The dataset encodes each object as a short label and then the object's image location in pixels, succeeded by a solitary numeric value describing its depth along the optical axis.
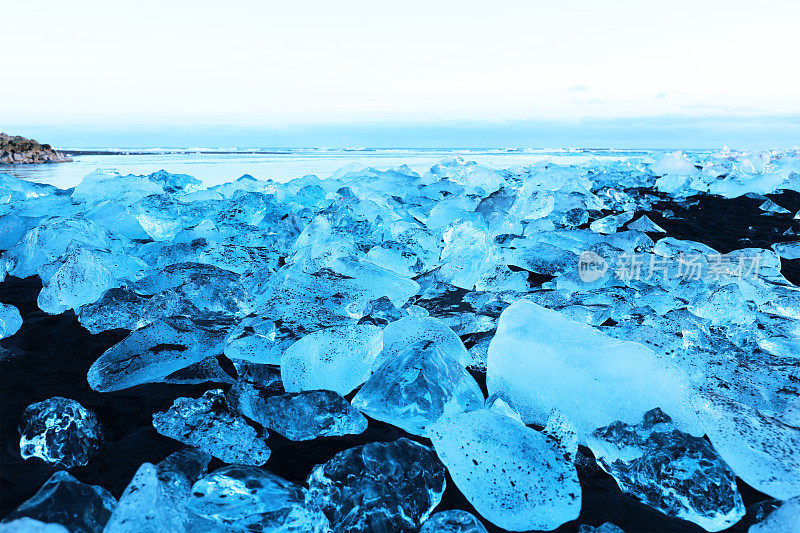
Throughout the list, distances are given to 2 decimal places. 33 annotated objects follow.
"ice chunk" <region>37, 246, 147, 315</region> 1.74
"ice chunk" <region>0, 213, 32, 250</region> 2.55
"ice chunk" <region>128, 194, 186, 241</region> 2.80
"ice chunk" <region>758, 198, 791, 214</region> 3.87
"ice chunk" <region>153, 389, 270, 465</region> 1.01
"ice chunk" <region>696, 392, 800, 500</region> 0.94
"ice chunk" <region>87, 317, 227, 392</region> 1.24
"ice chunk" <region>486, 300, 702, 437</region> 1.11
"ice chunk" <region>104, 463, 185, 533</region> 0.71
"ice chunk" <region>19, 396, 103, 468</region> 0.95
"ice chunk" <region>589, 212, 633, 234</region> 3.37
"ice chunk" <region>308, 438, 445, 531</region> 0.83
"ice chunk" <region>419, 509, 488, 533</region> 0.79
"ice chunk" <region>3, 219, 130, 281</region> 2.18
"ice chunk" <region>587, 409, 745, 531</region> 0.88
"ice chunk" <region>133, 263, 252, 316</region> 1.77
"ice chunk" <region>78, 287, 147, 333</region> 1.60
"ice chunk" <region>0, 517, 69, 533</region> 0.66
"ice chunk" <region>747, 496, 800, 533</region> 0.77
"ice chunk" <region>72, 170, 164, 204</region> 3.46
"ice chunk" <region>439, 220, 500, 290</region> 2.19
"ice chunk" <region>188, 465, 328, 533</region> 0.80
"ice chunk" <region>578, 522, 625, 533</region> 0.81
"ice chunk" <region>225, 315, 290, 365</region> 1.36
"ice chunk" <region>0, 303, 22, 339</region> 1.49
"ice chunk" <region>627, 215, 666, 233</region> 3.23
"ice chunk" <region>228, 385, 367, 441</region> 1.09
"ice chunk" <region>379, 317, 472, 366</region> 1.36
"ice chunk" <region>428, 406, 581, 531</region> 0.87
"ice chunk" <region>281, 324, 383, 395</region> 1.25
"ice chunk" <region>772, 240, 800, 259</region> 2.60
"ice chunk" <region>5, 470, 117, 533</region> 0.73
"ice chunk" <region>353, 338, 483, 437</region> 1.13
